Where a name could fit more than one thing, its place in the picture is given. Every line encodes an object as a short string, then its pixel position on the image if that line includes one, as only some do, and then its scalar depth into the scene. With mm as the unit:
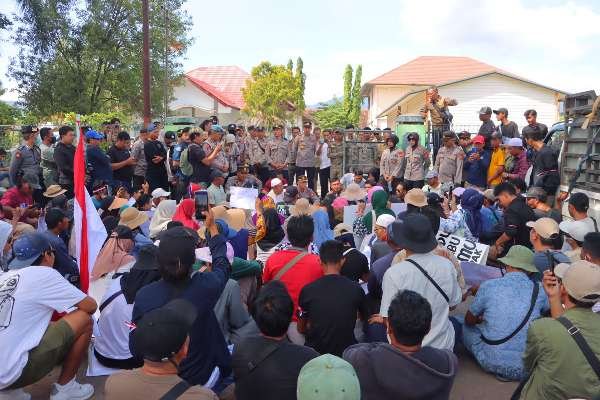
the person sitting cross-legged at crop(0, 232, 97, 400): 3479
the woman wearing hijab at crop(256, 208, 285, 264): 6047
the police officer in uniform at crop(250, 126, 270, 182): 12094
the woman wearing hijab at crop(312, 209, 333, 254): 6449
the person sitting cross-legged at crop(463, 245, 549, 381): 4145
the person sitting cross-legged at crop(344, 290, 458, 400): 2520
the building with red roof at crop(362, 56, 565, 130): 30031
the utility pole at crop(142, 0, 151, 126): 17922
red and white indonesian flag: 4895
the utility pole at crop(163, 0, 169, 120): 24738
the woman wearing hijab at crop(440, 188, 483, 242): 6539
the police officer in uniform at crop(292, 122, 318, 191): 12305
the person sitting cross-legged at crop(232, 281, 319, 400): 2664
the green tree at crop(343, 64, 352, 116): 56469
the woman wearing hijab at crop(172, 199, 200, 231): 5852
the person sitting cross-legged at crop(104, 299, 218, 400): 2246
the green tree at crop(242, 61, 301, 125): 36438
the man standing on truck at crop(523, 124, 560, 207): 7332
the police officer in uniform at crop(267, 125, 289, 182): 12234
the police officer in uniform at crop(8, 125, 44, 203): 9148
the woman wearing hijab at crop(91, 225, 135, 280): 4691
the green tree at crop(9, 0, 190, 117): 22375
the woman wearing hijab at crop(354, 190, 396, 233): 6594
